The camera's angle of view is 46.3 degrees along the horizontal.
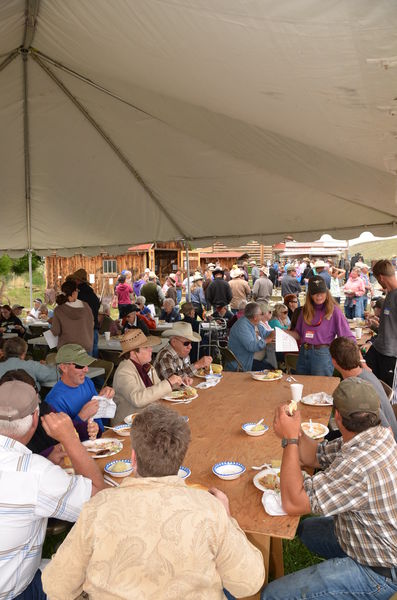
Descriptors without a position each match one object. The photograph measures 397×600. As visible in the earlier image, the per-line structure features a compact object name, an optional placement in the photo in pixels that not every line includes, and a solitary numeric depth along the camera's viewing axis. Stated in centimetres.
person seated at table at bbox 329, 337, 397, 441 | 330
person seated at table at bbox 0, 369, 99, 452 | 274
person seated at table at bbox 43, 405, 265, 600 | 148
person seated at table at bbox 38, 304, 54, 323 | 1065
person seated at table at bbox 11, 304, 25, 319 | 943
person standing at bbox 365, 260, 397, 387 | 516
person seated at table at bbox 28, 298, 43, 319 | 1084
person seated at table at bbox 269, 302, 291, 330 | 758
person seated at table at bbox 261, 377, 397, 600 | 197
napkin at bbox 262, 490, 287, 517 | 215
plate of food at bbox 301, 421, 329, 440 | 298
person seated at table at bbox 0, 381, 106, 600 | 182
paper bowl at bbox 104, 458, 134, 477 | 251
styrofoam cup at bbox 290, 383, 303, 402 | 362
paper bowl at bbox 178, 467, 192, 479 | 248
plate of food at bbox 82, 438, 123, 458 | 283
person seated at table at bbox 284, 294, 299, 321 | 860
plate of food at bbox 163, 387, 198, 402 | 397
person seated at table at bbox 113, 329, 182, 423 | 374
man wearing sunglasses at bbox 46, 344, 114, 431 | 351
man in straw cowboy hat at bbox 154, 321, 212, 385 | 466
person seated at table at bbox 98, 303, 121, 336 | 870
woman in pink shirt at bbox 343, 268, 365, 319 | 1396
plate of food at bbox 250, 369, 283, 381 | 470
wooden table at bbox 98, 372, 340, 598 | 215
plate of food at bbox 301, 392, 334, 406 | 372
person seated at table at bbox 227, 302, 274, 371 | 593
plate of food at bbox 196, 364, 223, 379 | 487
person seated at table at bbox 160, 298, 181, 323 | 1086
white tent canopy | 255
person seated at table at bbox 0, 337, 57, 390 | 466
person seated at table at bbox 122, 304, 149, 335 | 816
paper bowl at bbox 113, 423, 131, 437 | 318
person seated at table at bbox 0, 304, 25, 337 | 852
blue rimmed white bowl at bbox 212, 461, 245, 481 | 248
